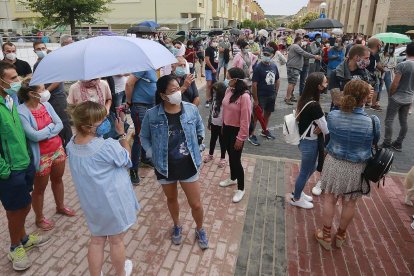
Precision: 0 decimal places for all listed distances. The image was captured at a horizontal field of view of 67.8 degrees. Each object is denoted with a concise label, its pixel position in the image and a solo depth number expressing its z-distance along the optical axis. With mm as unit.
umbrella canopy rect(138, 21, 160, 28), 14961
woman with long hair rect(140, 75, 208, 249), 2909
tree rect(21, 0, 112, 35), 25906
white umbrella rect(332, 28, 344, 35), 16391
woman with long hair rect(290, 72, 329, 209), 3520
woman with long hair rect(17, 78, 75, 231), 3059
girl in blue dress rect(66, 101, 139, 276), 2330
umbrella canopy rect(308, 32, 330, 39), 15762
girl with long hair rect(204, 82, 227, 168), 4523
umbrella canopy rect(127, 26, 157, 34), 11577
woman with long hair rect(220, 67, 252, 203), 3879
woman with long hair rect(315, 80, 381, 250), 2957
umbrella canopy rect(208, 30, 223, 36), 21703
